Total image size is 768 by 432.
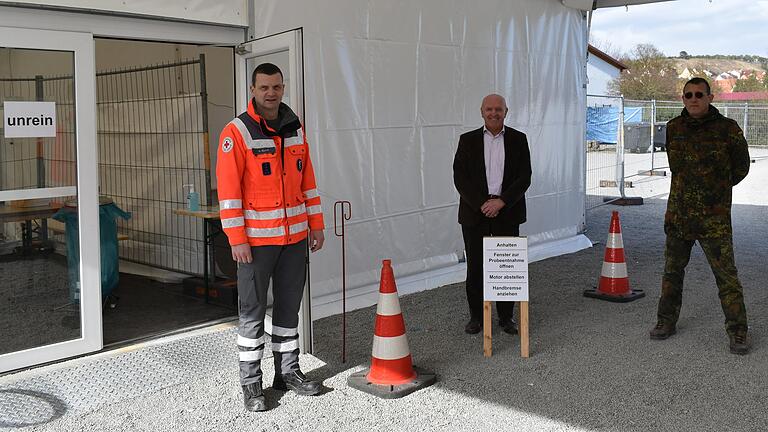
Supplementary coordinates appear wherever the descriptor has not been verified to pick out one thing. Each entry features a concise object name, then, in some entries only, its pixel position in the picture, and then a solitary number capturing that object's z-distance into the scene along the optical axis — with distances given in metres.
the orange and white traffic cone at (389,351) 4.80
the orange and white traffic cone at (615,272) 7.06
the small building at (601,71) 36.38
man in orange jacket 4.38
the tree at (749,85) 48.06
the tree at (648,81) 42.84
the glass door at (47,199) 4.88
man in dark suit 5.73
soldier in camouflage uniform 5.34
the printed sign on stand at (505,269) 5.38
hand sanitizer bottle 7.13
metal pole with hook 6.62
